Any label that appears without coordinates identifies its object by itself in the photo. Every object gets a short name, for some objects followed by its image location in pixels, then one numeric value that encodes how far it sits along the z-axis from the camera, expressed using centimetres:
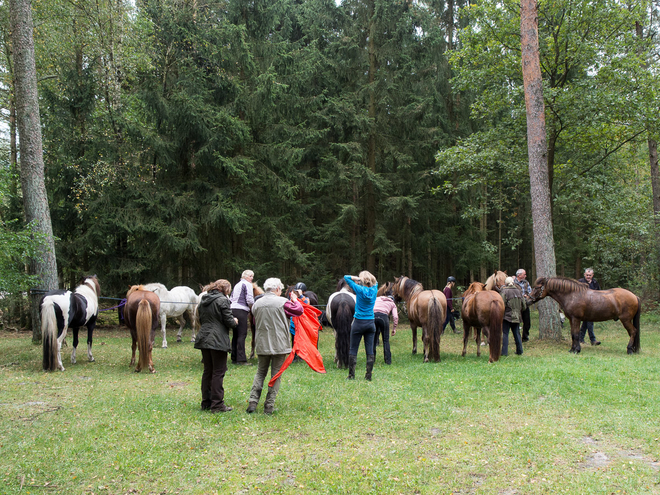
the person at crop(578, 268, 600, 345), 1144
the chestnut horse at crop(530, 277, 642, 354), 1000
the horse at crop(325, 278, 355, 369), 894
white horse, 1269
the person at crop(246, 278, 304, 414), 584
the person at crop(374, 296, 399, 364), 970
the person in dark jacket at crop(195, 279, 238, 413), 587
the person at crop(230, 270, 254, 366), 920
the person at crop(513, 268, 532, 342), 1104
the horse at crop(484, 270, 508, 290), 1121
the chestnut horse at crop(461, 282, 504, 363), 912
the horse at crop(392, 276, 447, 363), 926
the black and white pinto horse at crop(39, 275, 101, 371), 835
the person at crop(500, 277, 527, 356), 998
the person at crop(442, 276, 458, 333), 1413
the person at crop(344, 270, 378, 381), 752
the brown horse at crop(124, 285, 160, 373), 819
